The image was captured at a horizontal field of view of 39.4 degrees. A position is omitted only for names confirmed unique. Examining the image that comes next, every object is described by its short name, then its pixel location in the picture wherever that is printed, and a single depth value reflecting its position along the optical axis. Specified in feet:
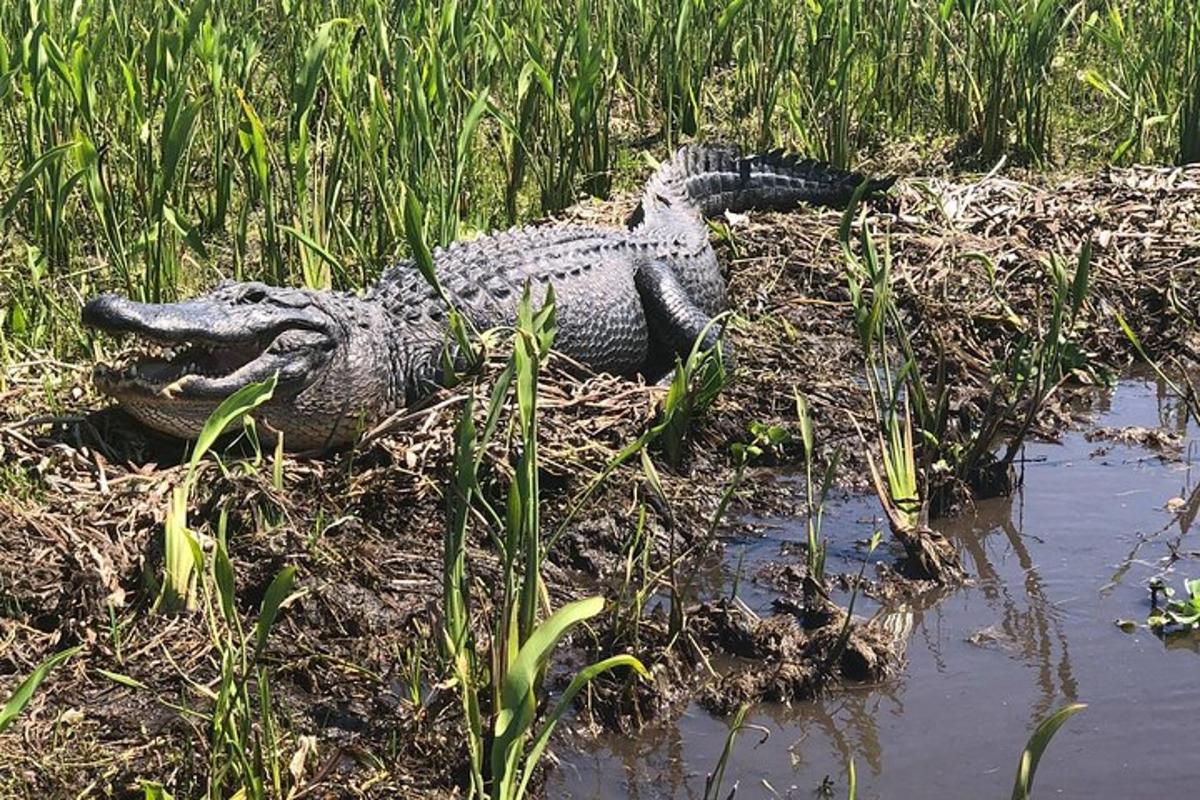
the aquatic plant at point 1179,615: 12.58
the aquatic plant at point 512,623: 8.52
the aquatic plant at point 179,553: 11.95
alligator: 14.73
